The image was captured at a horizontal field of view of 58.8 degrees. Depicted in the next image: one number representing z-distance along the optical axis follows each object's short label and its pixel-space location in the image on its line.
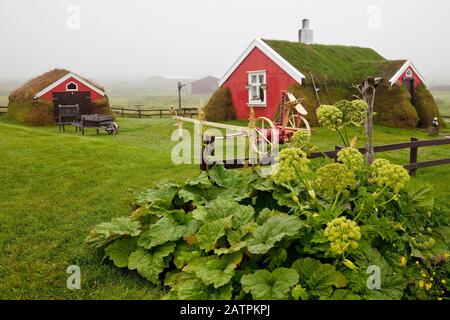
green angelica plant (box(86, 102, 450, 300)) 3.48
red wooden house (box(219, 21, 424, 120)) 18.70
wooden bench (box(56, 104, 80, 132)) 22.17
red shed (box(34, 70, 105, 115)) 23.17
